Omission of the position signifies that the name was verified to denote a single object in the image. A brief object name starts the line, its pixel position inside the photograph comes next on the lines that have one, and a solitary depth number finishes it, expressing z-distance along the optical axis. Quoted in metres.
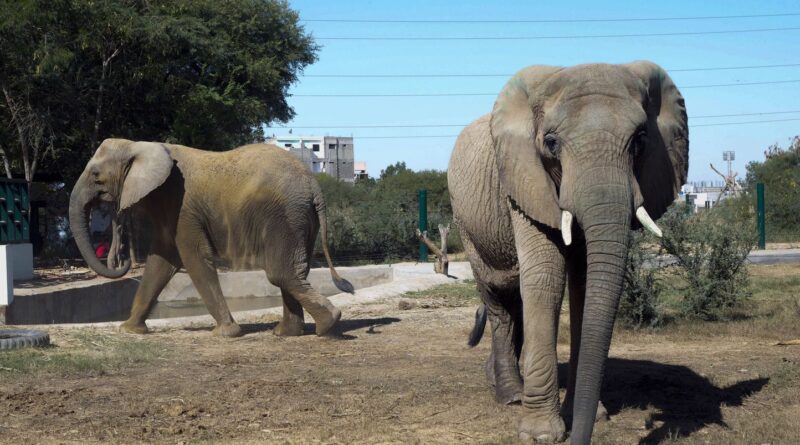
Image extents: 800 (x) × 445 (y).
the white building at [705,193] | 94.50
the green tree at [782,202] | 29.75
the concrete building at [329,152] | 109.69
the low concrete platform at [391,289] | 13.05
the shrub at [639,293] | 11.44
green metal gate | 15.91
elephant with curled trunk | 11.66
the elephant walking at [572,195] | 5.35
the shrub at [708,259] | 12.10
